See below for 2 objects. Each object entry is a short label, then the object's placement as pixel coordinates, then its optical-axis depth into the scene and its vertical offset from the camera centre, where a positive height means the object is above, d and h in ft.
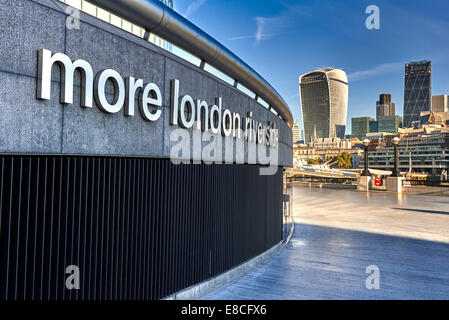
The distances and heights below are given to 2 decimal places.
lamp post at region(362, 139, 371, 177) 115.04 +0.23
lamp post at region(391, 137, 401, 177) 101.45 +1.90
